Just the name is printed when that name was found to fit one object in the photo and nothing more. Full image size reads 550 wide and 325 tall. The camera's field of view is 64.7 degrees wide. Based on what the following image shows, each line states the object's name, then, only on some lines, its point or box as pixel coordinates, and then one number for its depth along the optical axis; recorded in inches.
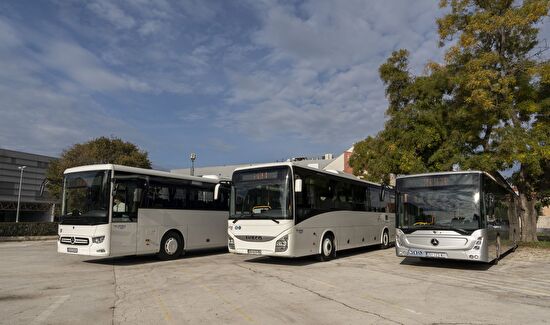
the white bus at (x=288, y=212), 495.2
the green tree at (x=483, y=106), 722.8
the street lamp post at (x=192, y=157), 1160.1
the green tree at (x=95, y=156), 1279.5
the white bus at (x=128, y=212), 499.8
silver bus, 466.3
